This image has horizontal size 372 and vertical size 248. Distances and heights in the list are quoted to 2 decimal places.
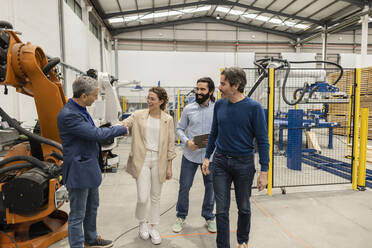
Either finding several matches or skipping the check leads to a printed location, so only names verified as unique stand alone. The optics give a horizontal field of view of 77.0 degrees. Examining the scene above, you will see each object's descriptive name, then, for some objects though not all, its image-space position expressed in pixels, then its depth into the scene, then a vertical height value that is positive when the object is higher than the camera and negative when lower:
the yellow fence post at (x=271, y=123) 3.70 -0.29
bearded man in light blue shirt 2.68 -0.35
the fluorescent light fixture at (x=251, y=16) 13.91 +5.35
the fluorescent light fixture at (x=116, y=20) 12.55 +4.69
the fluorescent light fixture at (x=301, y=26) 14.28 +4.86
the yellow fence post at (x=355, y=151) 4.09 -0.82
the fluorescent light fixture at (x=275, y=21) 14.07 +5.12
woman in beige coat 2.42 -0.50
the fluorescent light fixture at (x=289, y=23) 14.07 +4.94
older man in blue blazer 1.78 -0.34
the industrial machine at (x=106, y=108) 5.02 -0.05
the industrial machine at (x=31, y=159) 2.01 -0.51
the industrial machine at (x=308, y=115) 4.17 -0.19
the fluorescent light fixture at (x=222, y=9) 13.61 +5.65
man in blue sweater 1.96 -0.37
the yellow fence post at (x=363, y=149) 3.96 -0.77
